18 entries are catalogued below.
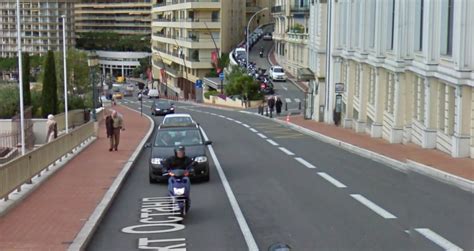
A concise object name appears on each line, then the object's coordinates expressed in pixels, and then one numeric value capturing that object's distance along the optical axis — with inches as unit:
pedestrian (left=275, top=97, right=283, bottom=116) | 2330.2
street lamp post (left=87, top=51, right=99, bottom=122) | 1498.6
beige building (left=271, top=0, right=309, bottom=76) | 3373.5
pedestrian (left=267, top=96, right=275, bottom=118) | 2257.6
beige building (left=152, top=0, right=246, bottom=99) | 3946.9
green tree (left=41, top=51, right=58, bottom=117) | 1529.3
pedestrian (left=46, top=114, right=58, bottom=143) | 1035.9
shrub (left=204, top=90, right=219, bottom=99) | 3464.6
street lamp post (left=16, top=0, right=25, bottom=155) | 773.6
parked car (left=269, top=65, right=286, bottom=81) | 3444.9
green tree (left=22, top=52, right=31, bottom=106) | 1506.0
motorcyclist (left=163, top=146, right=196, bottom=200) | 628.4
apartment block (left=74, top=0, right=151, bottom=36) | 7273.6
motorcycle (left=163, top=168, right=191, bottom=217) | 587.2
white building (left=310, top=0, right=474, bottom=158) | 971.3
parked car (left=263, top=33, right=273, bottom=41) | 4645.7
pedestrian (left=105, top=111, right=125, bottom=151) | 1111.8
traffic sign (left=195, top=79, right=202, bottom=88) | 3794.3
